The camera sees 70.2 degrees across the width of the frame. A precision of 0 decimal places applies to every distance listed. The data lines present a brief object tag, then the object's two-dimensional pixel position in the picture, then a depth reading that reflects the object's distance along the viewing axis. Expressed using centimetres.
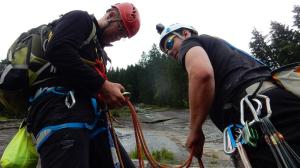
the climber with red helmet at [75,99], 167
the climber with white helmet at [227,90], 144
